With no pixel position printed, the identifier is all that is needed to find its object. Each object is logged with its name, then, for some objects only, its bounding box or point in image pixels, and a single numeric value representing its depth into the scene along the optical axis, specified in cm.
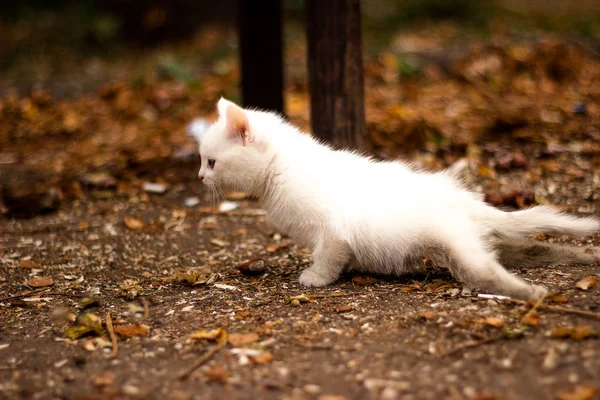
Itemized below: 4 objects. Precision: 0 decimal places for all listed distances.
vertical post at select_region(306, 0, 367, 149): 434
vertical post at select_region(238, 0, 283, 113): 542
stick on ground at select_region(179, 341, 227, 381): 241
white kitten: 298
